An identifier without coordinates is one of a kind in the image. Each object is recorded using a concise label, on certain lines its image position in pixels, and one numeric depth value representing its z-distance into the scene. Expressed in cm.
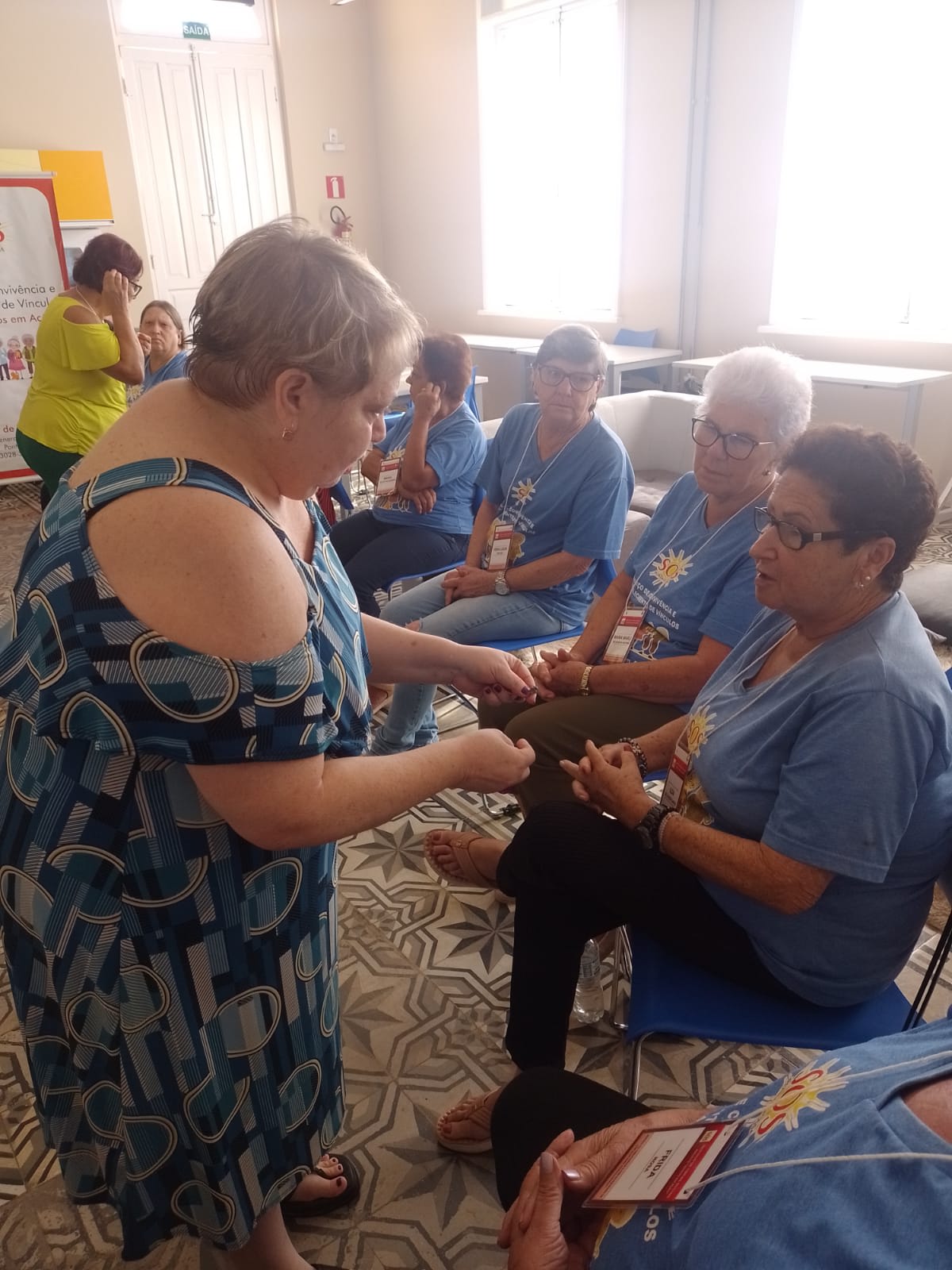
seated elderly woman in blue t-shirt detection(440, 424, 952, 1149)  121
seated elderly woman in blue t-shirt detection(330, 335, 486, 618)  327
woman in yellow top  383
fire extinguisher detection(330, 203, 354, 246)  866
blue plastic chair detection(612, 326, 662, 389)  656
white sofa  467
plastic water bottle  194
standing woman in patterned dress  87
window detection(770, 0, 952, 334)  521
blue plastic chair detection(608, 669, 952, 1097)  130
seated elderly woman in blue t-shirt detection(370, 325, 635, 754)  256
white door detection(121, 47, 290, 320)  741
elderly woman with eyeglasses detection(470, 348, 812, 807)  191
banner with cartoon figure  623
